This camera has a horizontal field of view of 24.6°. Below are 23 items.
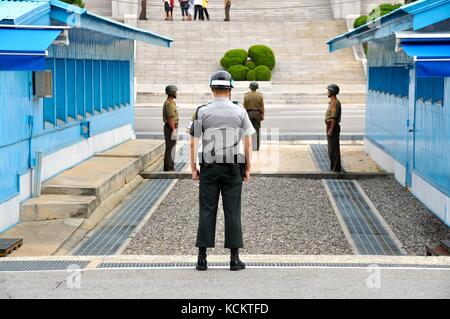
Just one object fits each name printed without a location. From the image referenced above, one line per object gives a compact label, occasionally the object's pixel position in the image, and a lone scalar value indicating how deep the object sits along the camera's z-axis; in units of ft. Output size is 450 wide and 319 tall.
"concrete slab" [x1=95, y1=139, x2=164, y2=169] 63.16
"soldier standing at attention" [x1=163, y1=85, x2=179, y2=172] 60.18
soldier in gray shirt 28.68
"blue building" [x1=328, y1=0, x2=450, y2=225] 31.78
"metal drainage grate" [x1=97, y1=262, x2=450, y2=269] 29.63
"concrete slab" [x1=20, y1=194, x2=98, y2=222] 43.34
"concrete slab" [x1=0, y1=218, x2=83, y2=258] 37.60
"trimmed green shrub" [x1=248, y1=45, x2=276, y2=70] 135.85
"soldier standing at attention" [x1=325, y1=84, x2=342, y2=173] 59.11
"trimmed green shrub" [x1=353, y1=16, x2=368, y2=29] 141.15
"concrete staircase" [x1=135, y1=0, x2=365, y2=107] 128.30
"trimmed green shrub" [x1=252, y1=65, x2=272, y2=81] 132.26
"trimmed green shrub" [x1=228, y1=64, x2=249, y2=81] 131.54
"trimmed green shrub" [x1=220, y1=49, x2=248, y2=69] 134.10
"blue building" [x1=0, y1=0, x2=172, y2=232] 32.30
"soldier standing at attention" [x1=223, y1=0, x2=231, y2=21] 152.46
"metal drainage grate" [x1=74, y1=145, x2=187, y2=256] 40.14
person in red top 153.75
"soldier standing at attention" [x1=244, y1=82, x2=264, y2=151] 71.60
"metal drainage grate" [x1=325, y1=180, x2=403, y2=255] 40.34
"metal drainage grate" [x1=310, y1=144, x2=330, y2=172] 66.07
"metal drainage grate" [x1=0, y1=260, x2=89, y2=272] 29.56
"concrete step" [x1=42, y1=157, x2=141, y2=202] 46.47
